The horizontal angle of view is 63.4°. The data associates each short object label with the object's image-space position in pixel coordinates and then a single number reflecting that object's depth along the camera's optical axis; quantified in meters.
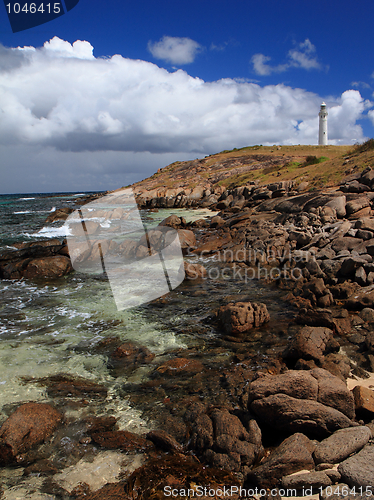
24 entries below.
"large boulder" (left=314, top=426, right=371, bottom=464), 3.44
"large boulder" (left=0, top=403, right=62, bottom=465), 3.96
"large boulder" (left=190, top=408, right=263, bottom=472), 3.64
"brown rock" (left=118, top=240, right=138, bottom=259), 16.62
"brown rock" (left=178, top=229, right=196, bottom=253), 17.53
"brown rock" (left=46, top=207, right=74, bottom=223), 33.81
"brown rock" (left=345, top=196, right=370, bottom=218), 15.59
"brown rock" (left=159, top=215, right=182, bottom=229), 24.34
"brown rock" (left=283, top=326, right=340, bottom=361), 5.53
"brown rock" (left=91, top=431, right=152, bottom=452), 4.05
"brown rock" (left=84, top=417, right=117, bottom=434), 4.39
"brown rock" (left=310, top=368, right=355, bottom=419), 4.02
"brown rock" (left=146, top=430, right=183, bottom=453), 3.96
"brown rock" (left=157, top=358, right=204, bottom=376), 5.88
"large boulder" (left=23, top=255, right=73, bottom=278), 13.54
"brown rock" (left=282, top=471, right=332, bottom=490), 3.15
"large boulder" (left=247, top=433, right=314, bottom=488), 3.36
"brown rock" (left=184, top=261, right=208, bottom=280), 12.40
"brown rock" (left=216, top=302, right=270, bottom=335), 7.35
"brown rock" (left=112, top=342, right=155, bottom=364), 6.37
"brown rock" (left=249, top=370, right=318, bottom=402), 4.14
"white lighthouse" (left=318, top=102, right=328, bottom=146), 66.62
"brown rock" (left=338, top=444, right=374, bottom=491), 3.03
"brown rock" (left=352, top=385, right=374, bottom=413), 4.08
